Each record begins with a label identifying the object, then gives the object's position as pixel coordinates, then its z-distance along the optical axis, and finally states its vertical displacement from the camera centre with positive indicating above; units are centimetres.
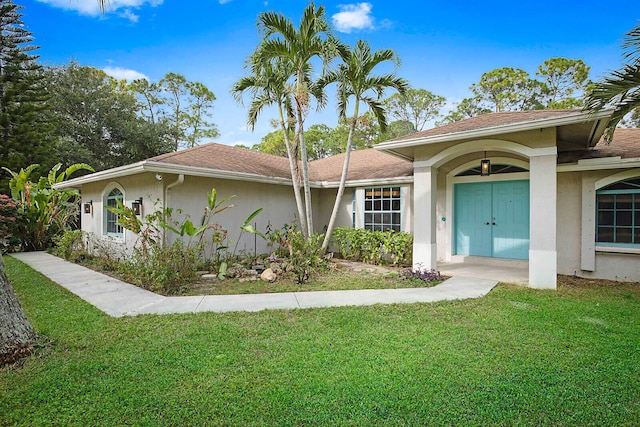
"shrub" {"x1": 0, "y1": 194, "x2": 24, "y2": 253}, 1197 -62
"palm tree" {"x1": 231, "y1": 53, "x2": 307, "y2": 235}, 927 +359
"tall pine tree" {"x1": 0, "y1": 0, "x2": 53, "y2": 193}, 1578 +584
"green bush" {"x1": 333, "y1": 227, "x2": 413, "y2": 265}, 939 -112
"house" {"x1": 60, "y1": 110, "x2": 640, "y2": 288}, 688 +56
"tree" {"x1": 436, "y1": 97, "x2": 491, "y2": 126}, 2986 +966
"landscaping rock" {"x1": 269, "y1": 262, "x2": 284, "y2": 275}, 802 -148
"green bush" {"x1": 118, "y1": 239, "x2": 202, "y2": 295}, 679 -131
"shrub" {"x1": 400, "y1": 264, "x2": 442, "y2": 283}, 753 -158
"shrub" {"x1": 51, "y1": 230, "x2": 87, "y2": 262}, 1085 -128
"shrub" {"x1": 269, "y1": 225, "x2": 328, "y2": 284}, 780 -119
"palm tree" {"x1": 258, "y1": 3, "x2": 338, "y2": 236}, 852 +461
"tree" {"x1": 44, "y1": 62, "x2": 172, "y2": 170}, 2139 +635
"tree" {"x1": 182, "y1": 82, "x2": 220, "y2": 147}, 3350 +1042
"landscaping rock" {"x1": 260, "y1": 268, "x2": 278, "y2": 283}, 772 -161
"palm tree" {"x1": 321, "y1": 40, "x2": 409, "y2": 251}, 876 +369
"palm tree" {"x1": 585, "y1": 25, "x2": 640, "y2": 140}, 545 +214
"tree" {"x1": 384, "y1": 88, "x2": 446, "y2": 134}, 3309 +1077
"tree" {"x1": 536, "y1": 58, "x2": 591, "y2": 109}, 2562 +1090
